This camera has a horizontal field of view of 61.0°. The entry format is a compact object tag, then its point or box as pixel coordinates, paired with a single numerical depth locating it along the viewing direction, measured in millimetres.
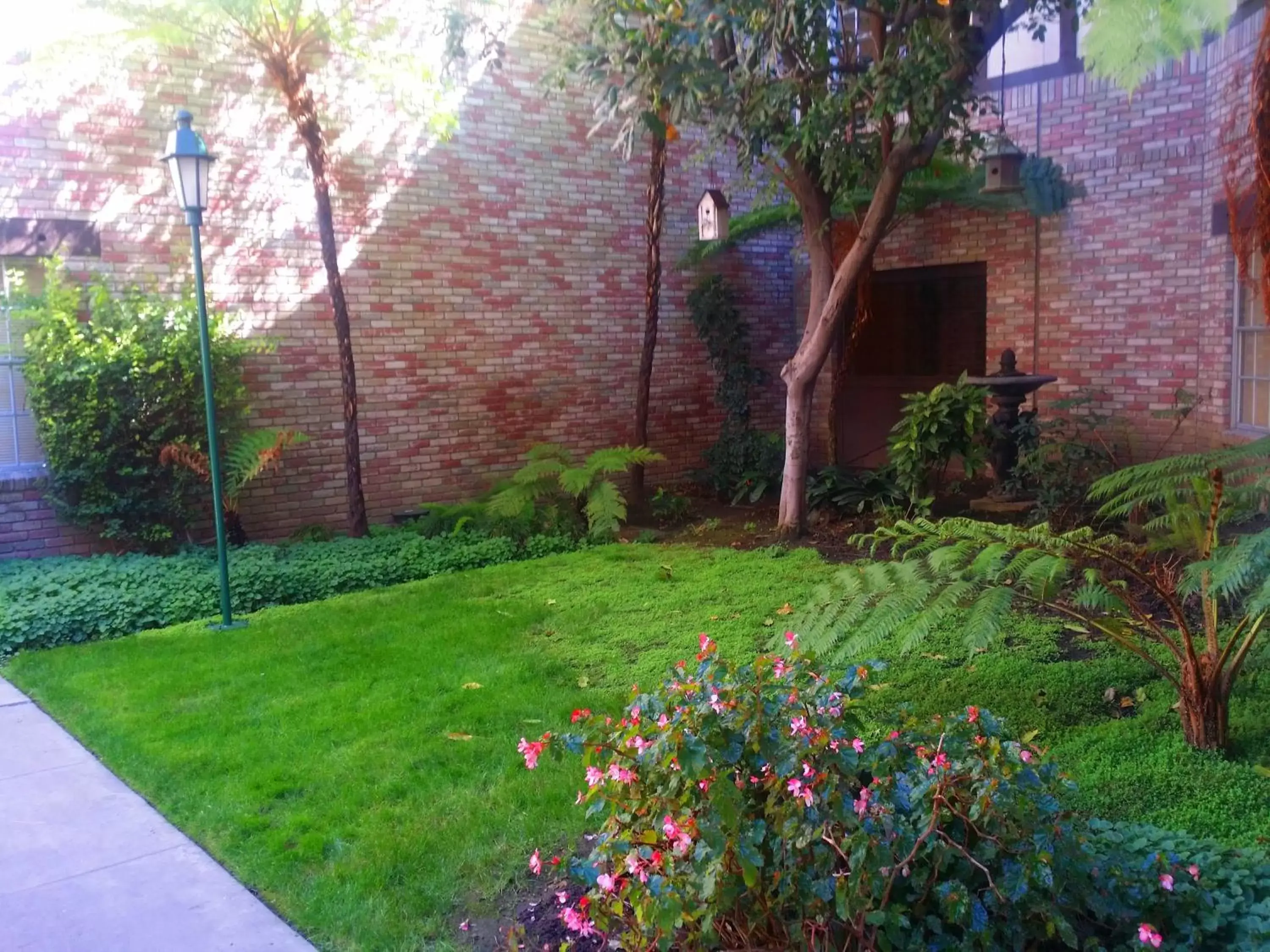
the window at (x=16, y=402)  8352
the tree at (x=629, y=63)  7668
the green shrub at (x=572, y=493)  9508
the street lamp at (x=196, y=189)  6719
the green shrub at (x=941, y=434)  8633
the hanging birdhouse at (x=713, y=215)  10016
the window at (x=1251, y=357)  8453
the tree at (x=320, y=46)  8203
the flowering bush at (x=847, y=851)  2596
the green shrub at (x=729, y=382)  12078
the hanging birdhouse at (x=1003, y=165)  9469
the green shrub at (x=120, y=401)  7992
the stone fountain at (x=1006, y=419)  9188
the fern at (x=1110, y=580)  3459
